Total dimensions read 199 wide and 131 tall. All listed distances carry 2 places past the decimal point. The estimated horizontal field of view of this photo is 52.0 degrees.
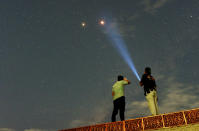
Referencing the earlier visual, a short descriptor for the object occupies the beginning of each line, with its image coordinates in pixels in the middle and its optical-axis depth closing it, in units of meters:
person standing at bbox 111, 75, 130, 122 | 8.81
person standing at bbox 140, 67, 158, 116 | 8.37
